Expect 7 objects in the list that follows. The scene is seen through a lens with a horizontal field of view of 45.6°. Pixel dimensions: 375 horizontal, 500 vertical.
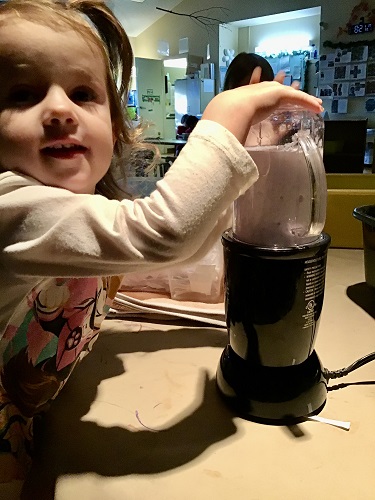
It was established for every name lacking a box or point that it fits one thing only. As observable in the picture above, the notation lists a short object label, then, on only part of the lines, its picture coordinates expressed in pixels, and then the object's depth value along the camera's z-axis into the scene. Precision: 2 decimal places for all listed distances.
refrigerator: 3.86
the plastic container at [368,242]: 0.71
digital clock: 2.96
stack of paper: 0.68
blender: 0.43
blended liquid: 0.43
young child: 0.34
